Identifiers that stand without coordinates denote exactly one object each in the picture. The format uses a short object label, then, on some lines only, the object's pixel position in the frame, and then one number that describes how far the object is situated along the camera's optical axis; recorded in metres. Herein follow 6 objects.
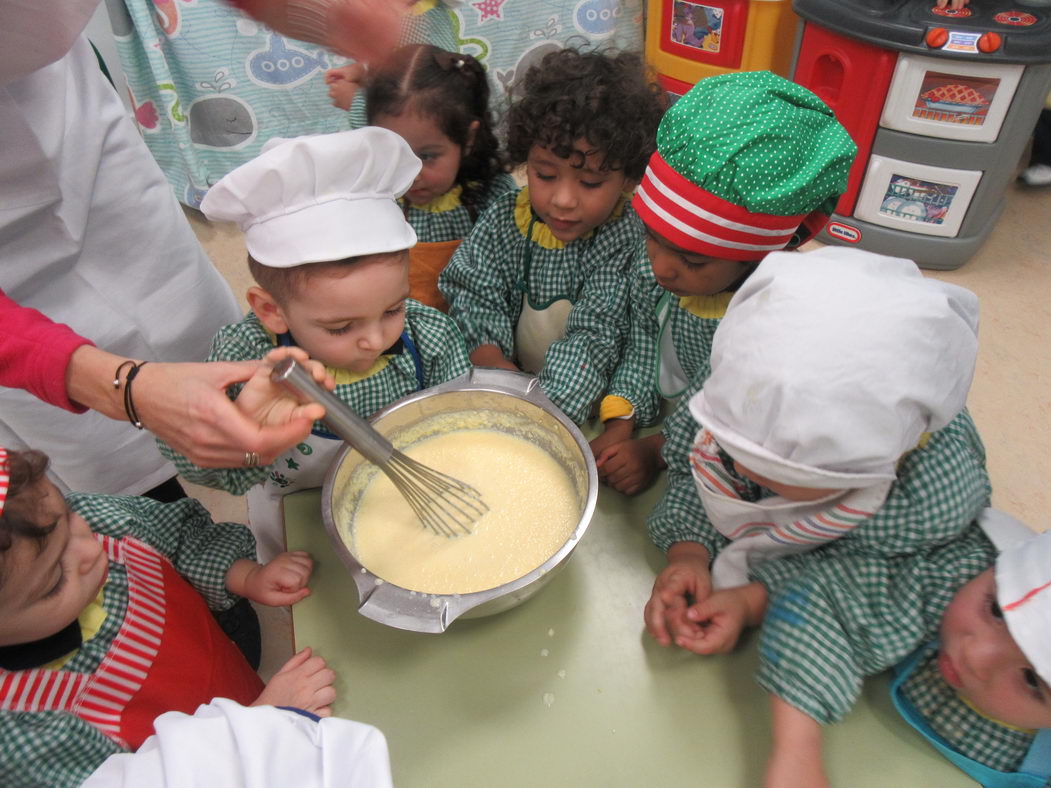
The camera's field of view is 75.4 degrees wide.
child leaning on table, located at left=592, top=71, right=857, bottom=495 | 0.79
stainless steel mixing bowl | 0.65
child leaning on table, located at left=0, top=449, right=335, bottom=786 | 0.63
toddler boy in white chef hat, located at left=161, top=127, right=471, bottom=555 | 0.77
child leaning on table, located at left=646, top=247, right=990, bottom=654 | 0.55
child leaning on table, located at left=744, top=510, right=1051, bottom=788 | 0.59
